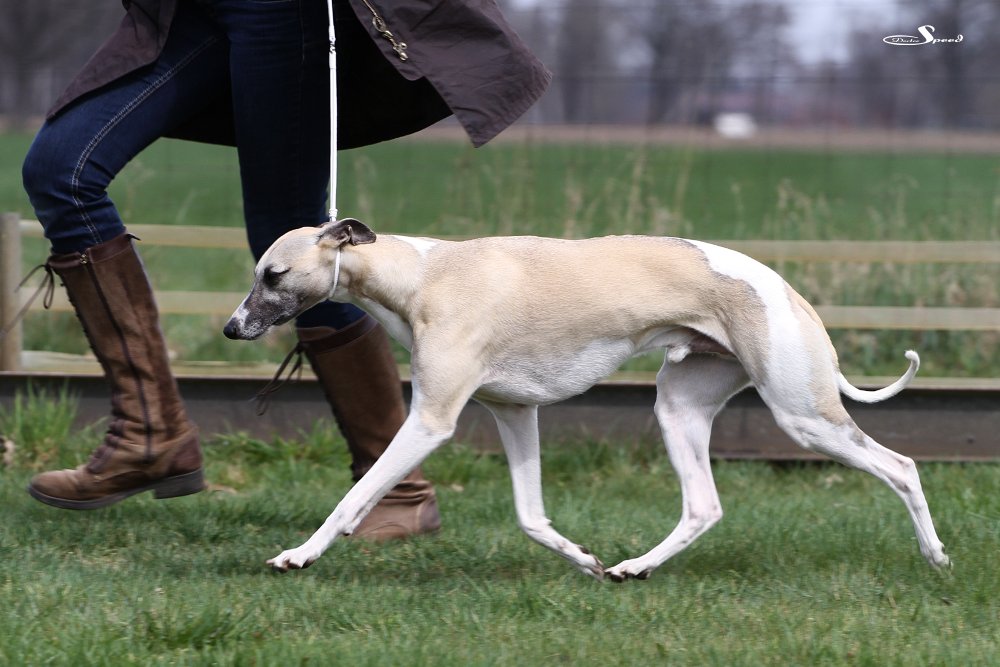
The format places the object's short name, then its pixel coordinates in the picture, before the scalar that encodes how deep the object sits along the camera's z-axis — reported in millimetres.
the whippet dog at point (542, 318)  6992
